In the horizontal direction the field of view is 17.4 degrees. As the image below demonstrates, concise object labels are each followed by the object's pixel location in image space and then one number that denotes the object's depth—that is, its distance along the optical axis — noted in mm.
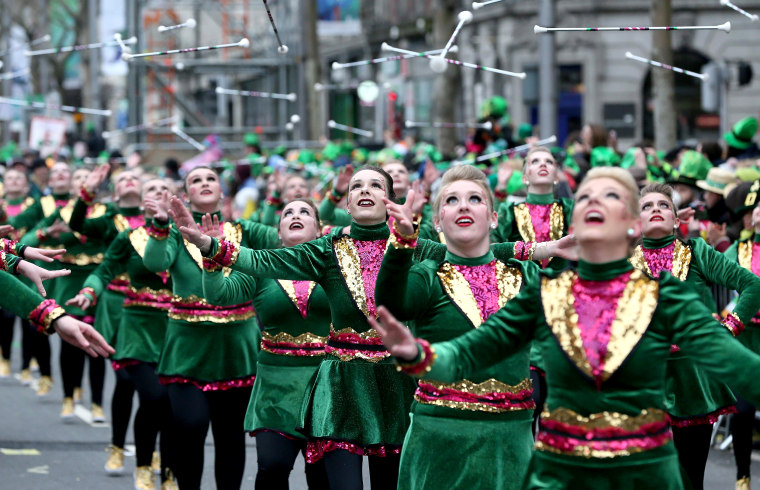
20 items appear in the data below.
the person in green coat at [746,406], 14467
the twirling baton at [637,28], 12759
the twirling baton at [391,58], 14405
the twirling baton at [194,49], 13552
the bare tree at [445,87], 35871
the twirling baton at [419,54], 13758
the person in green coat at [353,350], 11186
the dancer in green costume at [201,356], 13821
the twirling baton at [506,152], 21622
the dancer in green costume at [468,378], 9472
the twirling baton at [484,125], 22016
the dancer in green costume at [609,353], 8000
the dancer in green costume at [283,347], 12383
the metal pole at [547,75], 25791
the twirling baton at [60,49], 17002
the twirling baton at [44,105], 20966
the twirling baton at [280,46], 13048
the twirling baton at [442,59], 13344
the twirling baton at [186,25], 14147
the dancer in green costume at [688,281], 12705
